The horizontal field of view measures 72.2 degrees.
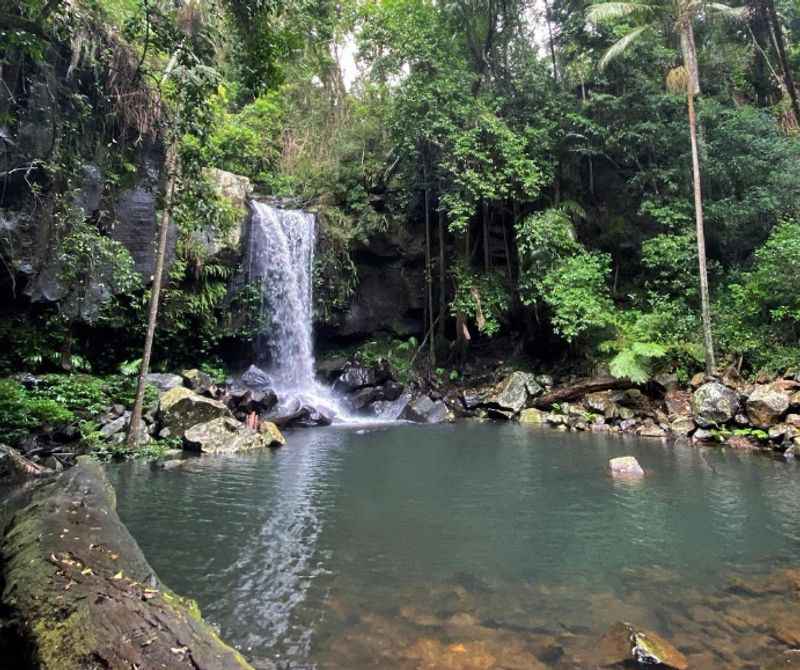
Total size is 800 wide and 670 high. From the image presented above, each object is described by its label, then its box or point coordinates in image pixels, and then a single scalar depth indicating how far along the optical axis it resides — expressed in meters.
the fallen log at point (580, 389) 15.77
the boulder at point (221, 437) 11.23
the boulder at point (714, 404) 12.52
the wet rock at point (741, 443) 11.55
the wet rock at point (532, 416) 16.03
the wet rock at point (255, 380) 16.03
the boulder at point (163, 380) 13.24
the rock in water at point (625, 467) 9.01
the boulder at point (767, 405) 11.72
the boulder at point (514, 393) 16.86
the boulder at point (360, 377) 18.45
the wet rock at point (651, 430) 13.26
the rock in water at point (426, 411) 16.95
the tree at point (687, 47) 14.41
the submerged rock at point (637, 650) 3.54
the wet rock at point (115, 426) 10.94
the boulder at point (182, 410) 11.68
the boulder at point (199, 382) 13.96
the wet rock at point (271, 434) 12.23
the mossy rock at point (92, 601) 2.46
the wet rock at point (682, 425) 12.97
